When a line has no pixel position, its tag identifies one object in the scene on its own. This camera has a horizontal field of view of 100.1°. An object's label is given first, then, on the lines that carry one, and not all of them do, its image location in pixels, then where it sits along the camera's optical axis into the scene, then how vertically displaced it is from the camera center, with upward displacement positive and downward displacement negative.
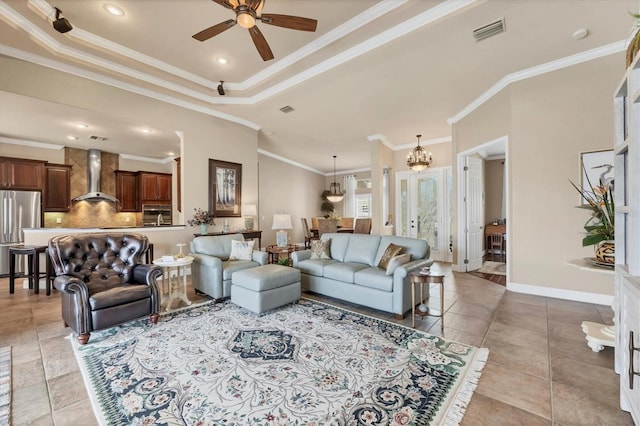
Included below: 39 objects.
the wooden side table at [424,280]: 2.87 -0.73
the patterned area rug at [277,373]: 1.68 -1.24
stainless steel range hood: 6.74 +1.01
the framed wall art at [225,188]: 5.58 +0.55
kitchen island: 4.32 -0.37
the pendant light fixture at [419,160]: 6.34 +1.29
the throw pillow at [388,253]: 3.53 -0.54
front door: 7.05 +0.13
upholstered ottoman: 3.25 -0.94
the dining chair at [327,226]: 7.89 -0.38
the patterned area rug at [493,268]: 5.56 -1.24
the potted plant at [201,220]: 5.26 -0.13
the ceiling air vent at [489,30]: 3.00 +2.11
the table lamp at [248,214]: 6.17 -0.01
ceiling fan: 2.37 +1.83
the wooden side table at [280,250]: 5.04 -0.70
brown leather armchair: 2.62 -0.74
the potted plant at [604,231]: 2.25 -0.17
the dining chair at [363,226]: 7.54 -0.37
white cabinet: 1.46 -0.17
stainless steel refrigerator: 5.22 -0.06
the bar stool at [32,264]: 4.07 -0.78
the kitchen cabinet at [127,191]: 7.27 +0.64
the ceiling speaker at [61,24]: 3.01 +2.16
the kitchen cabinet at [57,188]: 6.14 +0.62
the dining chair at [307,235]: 8.88 -0.75
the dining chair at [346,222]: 9.68 -0.33
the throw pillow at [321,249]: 4.38 -0.59
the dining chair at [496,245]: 7.11 -0.88
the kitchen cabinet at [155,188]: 7.48 +0.75
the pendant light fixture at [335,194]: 10.16 +0.75
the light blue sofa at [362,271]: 3.18 -0.78
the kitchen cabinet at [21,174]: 5.59 +0.87
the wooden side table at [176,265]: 3.50 -0.68
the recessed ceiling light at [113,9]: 2.96 +2.30
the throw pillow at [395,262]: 3.25 -0.61
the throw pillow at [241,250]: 4.33 -0.60
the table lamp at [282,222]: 6.24 -0.20
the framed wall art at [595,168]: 3.51 +0.59
